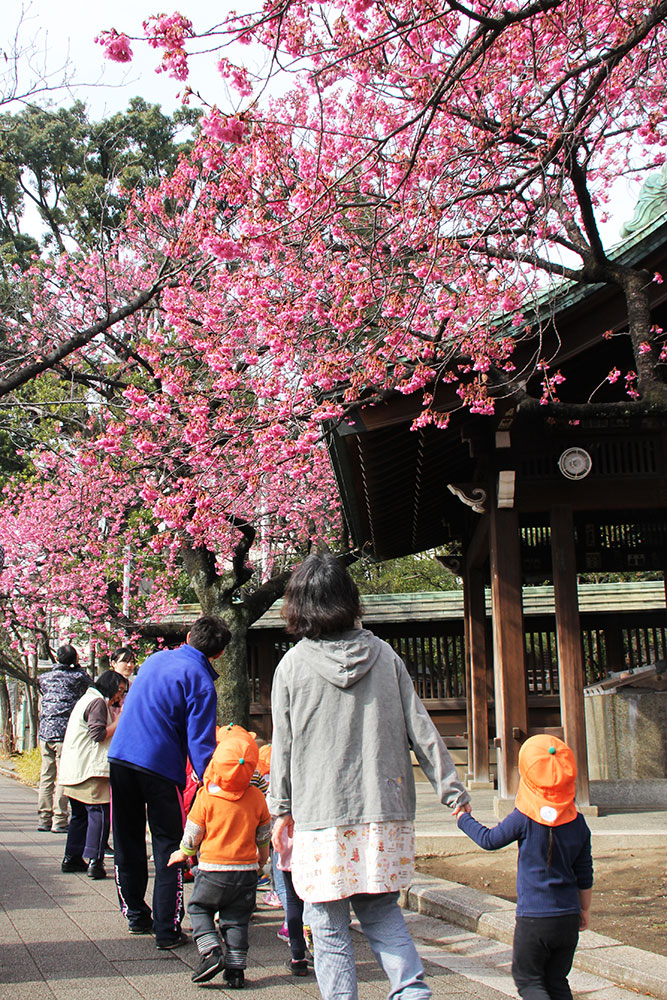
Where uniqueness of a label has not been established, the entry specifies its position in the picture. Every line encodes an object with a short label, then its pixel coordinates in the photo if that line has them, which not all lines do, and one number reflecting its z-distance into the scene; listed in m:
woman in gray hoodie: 2.86
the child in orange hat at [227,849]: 4.13
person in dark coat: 8.82
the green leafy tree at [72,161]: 24.45
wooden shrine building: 7.49
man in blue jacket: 4.61
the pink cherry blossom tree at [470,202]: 6.34
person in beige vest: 6.79
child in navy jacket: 3.12
